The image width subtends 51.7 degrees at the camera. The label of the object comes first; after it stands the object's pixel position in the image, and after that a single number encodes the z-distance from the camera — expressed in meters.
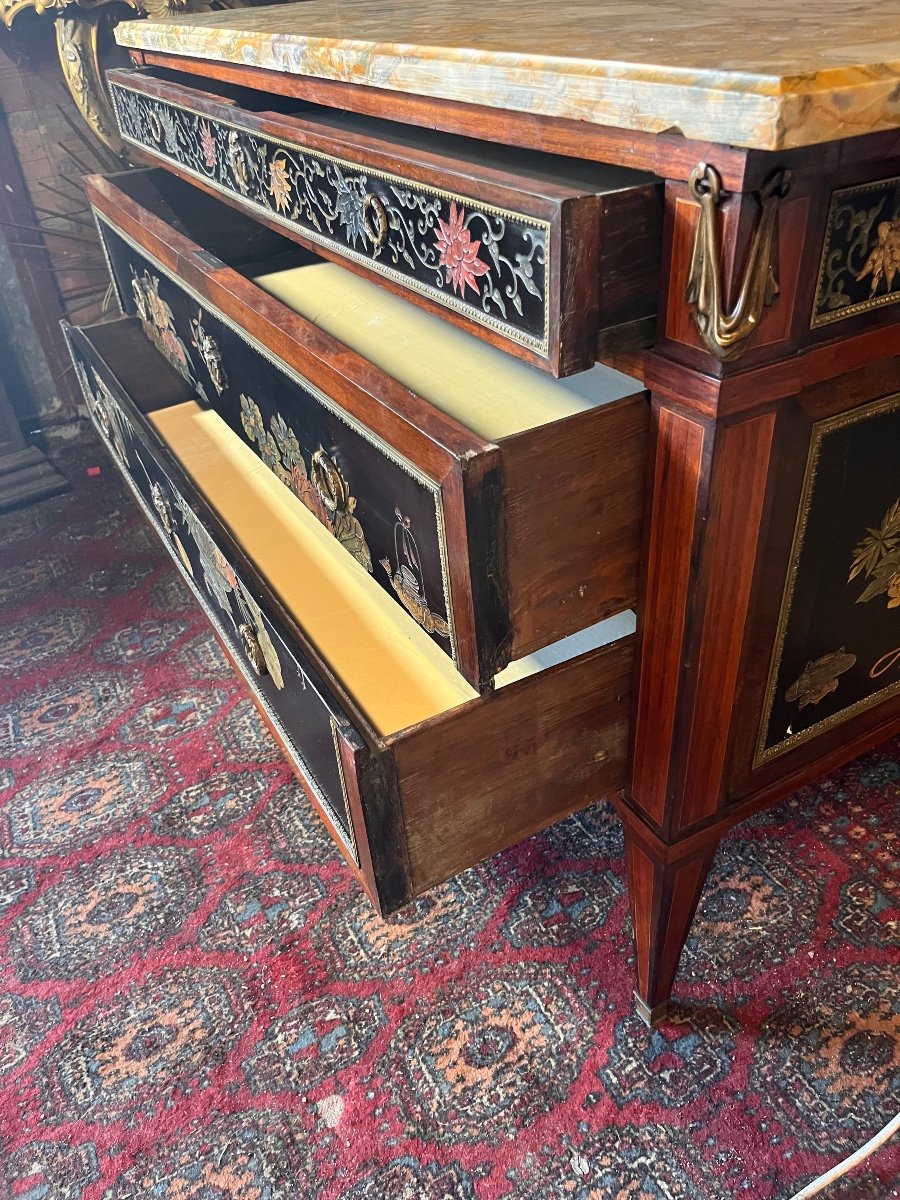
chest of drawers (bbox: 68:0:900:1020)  0.49
